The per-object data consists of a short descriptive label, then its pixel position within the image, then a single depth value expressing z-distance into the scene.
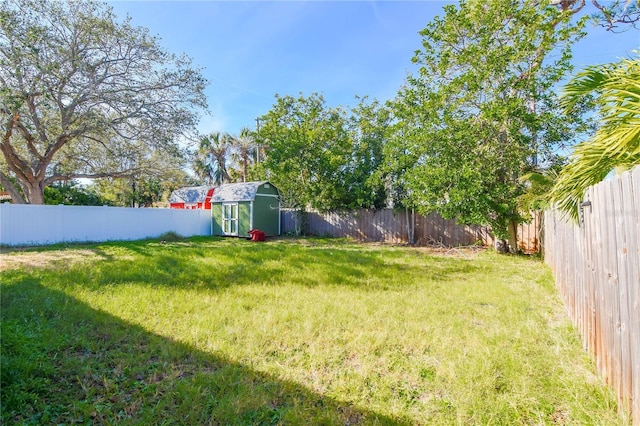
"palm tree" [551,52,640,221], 2.21
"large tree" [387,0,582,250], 7.66
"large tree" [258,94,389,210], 13.63
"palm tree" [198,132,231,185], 24.69
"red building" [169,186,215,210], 17.30
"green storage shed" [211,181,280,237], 14.43
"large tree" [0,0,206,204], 8.70
